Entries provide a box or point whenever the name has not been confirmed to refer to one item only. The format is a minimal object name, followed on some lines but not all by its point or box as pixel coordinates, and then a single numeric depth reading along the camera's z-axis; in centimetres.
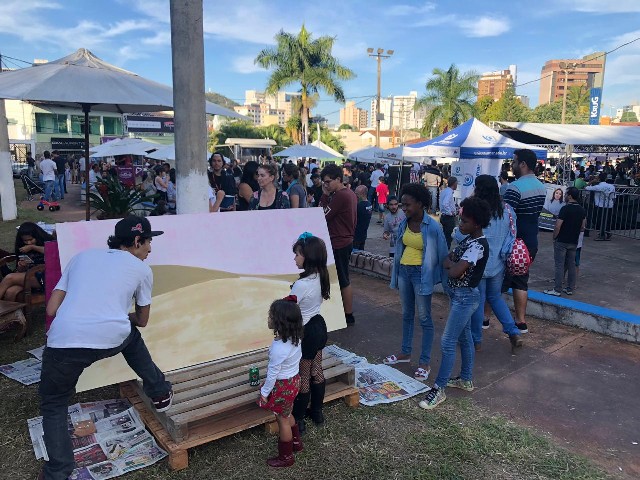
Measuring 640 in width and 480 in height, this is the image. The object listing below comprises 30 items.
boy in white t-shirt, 262
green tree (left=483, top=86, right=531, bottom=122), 4981
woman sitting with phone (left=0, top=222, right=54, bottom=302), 528
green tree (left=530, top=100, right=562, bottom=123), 7774
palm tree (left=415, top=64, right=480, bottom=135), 3447
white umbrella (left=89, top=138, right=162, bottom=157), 1825
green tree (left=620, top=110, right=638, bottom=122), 12739
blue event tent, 1166
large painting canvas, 388
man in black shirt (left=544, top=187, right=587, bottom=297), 630
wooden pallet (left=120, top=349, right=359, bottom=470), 304
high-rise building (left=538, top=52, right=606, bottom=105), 14675
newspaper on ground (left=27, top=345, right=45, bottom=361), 455
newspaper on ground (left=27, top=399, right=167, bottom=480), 297
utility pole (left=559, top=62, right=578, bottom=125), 3797
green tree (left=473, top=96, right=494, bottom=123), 4868
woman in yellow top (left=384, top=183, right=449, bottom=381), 413
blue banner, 4766
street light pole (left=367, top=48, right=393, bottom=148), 3838
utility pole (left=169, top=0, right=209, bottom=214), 464
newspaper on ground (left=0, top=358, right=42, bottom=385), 417
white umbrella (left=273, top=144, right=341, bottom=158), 1829
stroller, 1894
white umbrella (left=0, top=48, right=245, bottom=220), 490
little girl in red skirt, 287
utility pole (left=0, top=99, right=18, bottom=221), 1249
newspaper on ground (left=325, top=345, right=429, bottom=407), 391
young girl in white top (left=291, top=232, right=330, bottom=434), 311
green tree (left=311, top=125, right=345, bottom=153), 5888
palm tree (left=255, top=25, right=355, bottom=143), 3297
